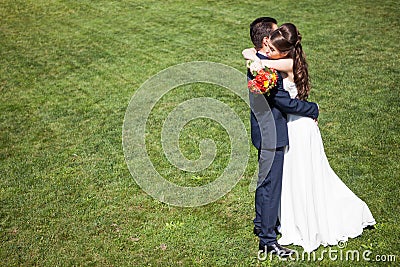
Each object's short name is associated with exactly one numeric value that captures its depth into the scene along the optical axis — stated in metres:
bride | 10.17
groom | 10.26
